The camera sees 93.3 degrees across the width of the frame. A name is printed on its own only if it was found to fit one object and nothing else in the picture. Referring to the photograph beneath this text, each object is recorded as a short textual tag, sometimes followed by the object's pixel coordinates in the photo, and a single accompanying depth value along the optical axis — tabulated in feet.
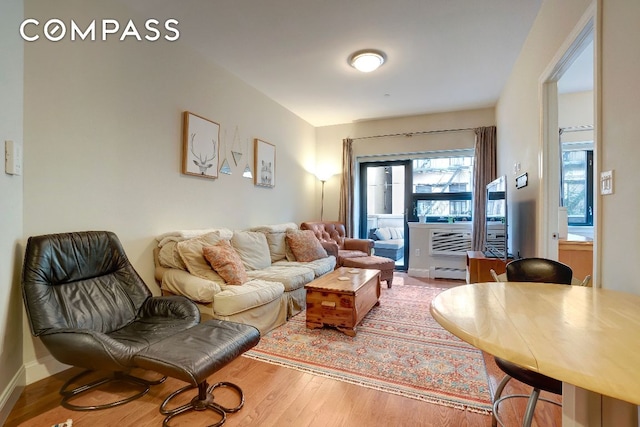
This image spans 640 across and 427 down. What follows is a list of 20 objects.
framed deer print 9.89
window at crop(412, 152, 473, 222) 16.55
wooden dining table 2.10
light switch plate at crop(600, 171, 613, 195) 4.97
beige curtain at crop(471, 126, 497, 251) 15.03
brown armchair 14.52
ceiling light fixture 10.28
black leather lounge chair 5.01
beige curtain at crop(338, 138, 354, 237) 17.84
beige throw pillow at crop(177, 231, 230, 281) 8.54
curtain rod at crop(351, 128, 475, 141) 16.20
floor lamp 18.98
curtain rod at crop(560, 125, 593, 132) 12.69
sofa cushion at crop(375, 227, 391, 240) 18.90
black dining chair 4.18
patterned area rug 6.00
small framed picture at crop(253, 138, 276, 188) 13.48
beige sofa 7.91
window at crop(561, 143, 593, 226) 13.28
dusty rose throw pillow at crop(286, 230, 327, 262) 12.93
